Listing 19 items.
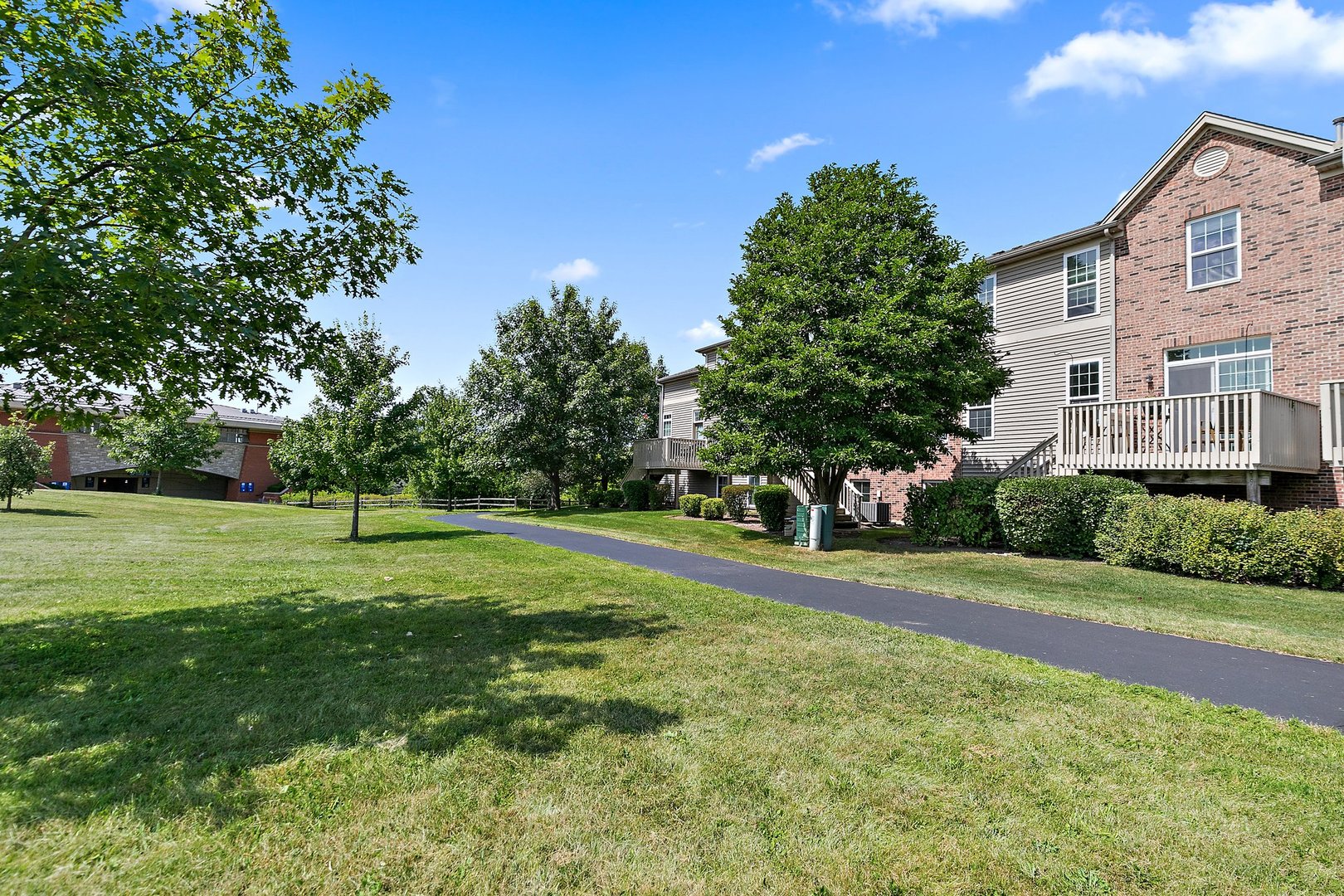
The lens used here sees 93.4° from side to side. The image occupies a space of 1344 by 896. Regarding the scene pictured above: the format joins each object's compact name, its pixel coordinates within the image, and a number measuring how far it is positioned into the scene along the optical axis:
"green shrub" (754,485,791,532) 21.16
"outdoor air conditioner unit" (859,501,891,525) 22.42
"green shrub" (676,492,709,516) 27.78
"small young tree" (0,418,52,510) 25.08
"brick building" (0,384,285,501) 48.06
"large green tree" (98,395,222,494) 42.39
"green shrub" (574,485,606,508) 35.00
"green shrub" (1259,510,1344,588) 10.22
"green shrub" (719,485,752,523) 26.00
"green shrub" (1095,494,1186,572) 11.76
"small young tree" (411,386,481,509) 32.88
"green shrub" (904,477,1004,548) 15.34
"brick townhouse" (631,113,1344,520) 13.48
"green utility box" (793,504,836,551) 15.84
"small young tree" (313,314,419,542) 17.38
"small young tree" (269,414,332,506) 17.55
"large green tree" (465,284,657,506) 31.41
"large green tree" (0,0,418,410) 5.18
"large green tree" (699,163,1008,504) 15.43
